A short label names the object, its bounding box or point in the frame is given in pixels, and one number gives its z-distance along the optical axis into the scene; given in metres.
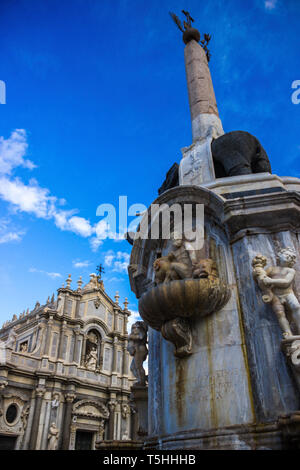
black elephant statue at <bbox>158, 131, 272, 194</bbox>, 6.77
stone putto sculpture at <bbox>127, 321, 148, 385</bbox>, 6.97
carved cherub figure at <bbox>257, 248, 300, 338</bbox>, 4.00
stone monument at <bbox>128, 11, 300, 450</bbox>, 3.90
